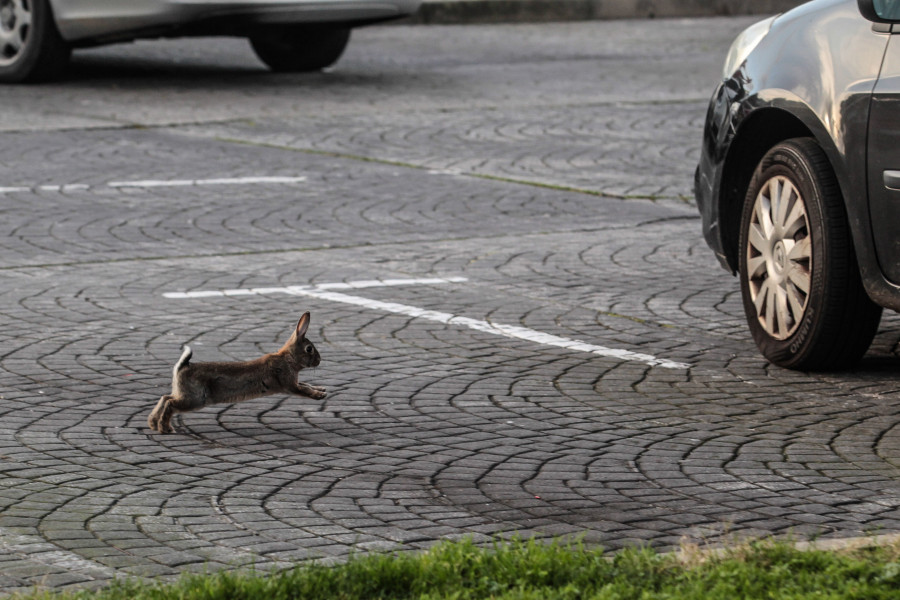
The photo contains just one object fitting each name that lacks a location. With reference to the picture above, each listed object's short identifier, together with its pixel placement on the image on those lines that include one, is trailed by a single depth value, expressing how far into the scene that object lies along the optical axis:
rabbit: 10.78
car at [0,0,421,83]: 28.12
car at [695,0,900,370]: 11.39
